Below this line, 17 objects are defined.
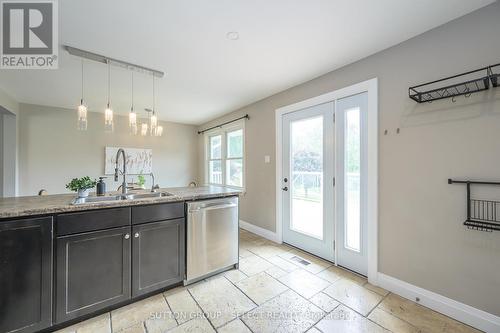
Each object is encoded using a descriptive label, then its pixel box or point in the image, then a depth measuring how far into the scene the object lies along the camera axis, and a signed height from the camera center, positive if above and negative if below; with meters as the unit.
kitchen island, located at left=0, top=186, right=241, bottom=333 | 1.42 -0.74
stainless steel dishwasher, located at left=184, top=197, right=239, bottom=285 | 2.17 -0.81
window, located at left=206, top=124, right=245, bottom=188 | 4.45 +0.23
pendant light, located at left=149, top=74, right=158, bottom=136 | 2.53 +0.55
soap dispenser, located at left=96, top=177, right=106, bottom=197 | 2.16 -0.23
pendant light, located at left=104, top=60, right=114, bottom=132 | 2.17 +0.50
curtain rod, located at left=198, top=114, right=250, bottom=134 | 4.07 +1.01
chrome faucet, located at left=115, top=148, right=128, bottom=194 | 2.26 -0.22
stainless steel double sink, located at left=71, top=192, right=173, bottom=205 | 2.02 -0.32
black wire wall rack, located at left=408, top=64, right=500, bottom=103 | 1.51 +0.65
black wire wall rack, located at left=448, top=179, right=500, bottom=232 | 1.50 -0.37
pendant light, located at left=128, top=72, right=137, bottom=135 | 2.37 +0.53
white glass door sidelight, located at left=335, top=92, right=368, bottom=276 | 2.33 -0.20
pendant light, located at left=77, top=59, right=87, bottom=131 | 2.03 +0.50
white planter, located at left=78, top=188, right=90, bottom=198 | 1.95 -0.26
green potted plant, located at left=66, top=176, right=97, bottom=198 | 1.94 -0.19
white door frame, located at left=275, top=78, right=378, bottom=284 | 2.17 -0.09
